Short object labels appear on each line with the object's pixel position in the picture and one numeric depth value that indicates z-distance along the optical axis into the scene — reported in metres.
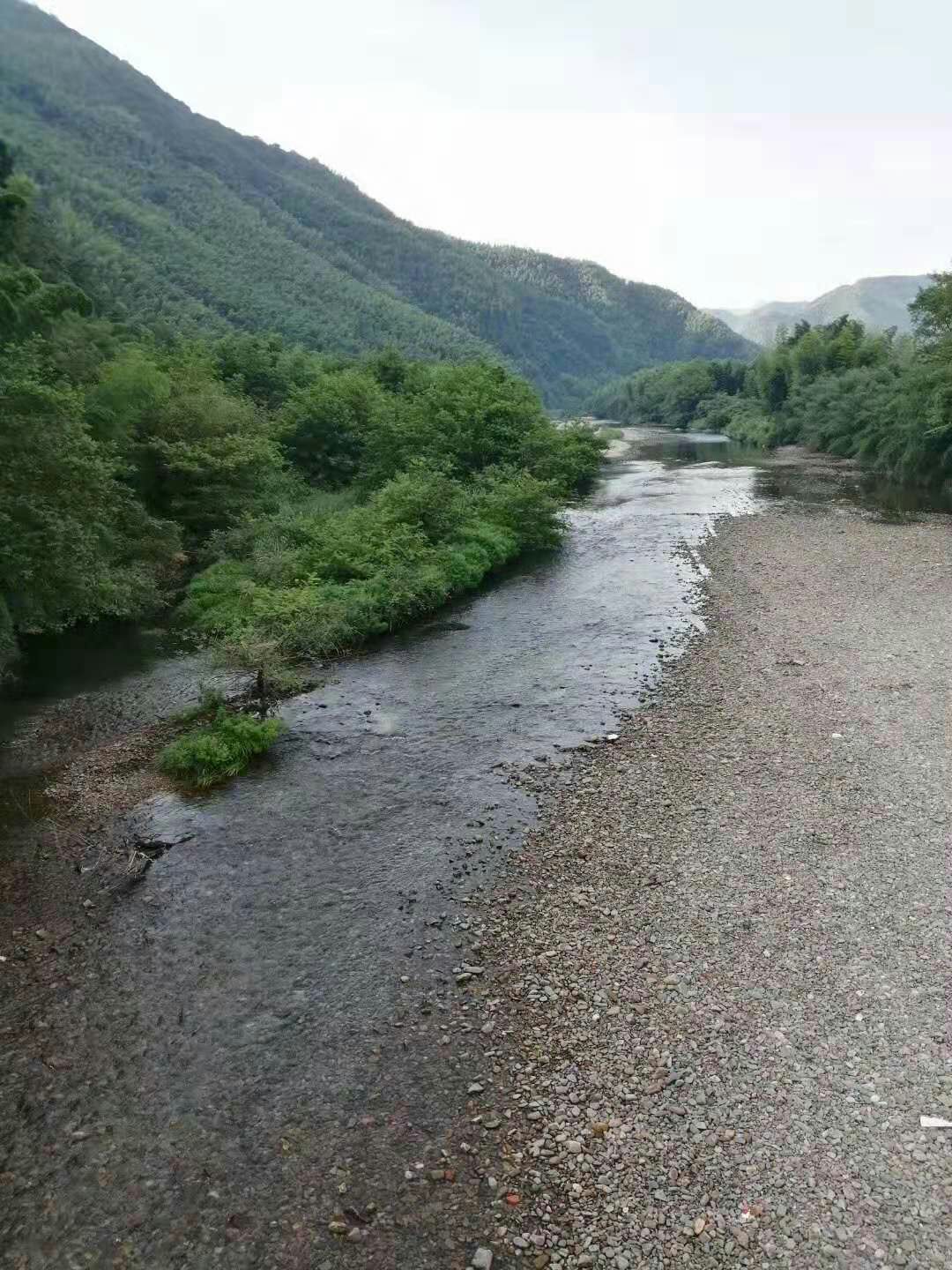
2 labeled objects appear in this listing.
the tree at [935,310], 44.56
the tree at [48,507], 16.55
